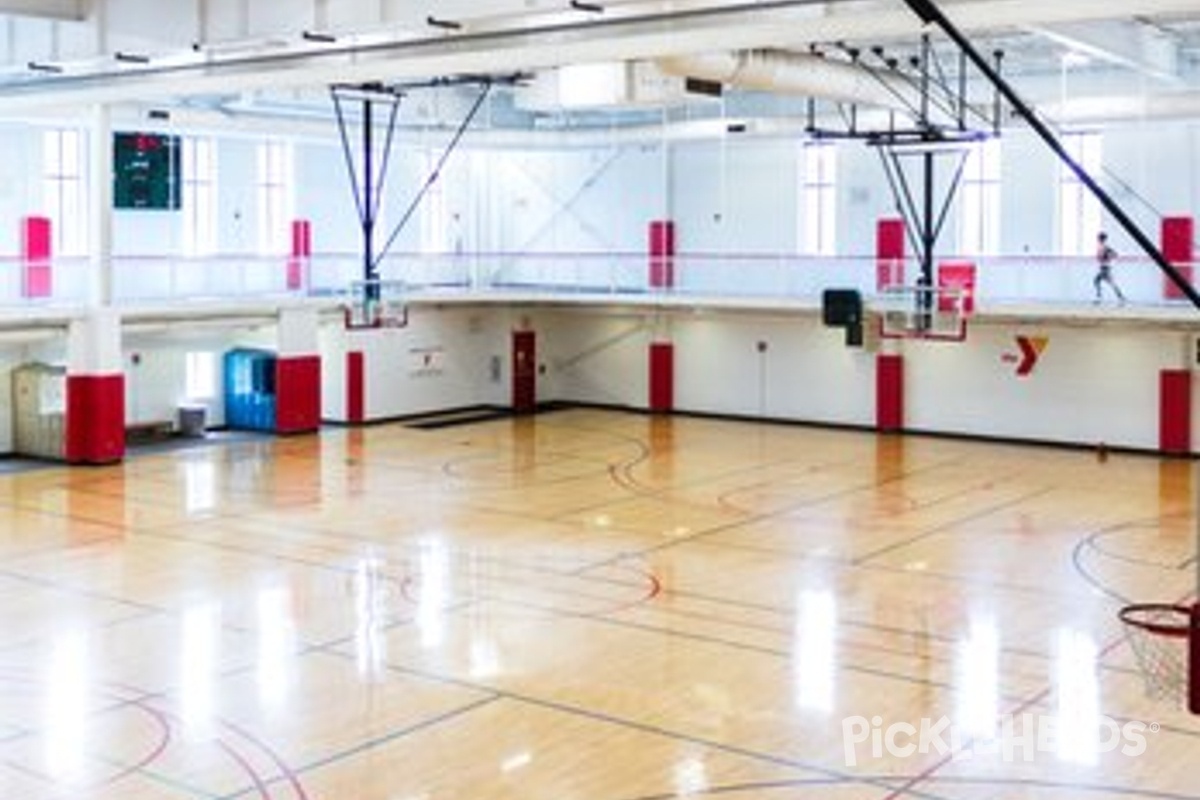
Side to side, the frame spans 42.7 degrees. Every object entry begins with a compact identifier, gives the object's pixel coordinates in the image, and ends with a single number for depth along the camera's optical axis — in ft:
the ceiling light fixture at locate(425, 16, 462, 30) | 61.26
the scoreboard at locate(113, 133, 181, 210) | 137.49
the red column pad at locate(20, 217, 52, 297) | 116.67
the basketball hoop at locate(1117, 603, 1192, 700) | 26.78
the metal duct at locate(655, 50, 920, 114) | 84.02
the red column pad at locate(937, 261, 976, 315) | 119.85
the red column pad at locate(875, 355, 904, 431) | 140.56
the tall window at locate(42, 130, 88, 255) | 136.26
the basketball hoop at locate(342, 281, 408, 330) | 126.00
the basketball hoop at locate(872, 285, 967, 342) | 120.57
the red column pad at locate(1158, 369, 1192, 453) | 124.88
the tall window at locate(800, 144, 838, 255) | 150.00
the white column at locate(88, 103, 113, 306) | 112.78
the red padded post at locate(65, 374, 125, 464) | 115.65
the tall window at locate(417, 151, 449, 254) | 162.71
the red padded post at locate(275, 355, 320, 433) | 134.62
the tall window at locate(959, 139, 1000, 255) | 139.33
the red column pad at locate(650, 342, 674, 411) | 156.15
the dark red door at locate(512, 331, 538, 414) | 159.33
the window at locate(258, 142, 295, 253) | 150.82
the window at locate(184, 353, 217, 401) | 140.05
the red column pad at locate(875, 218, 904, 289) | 134.72
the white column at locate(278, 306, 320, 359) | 134.21
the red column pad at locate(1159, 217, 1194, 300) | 117.91
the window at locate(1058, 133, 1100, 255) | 133.28
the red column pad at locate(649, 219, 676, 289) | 150.39
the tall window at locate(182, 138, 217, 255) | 144.56
